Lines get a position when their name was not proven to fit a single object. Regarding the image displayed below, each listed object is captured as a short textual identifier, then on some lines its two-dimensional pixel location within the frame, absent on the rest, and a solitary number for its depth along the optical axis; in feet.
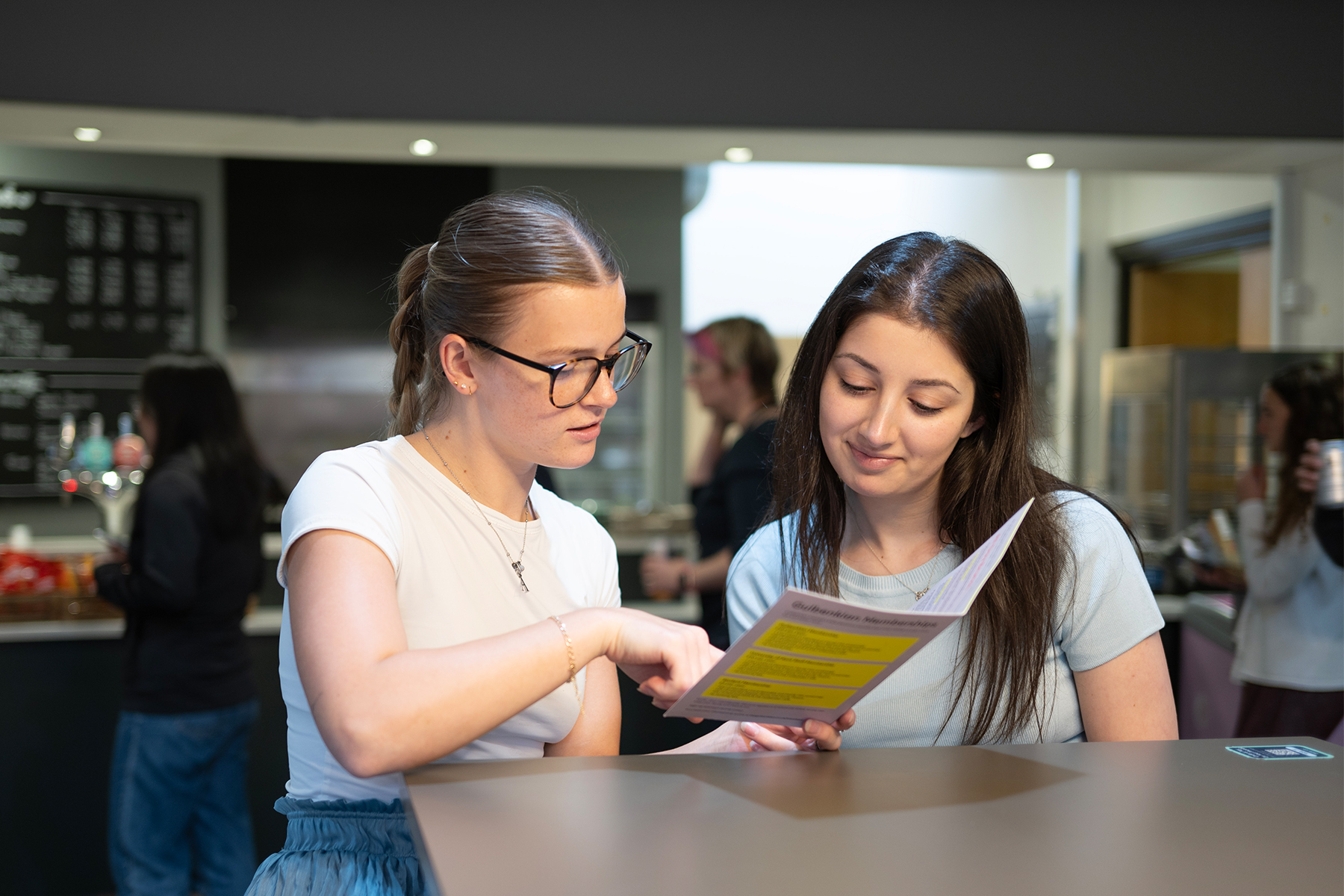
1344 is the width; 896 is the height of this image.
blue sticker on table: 3.34
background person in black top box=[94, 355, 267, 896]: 9.16
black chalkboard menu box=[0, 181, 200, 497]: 16.26
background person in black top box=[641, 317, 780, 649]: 9.23
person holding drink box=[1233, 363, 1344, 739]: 9.77
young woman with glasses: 3.05
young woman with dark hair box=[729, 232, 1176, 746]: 4.34
